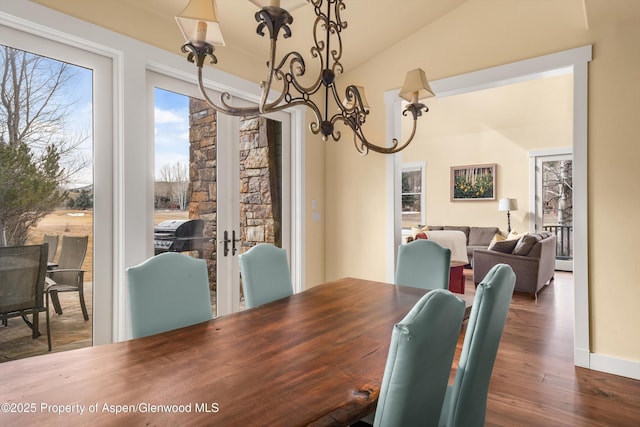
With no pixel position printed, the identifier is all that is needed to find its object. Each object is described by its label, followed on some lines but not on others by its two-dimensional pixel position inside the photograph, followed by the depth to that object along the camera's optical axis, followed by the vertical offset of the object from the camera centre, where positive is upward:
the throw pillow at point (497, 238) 6.82 -0.50
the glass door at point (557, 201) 6.83 +0.19
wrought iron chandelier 1.25 +0.63
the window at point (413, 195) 8.51 +0.38
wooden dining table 0.89 -0.49
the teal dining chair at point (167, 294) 1.58 -0.38
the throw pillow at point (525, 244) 4.99 -0.45
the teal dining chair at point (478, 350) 1.09 -0.43
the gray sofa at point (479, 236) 7.25 -0.50
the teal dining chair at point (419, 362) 0.82 -0.35
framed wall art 7.57 +0.62
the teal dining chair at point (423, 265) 2.40 -0.36
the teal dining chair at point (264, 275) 2.07 -0.38
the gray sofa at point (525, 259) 4.91 -0.67
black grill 2.73 -0.19
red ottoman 4.18 -0.77
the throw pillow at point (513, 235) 6.38 -0.42
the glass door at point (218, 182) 2.78 +0.26
